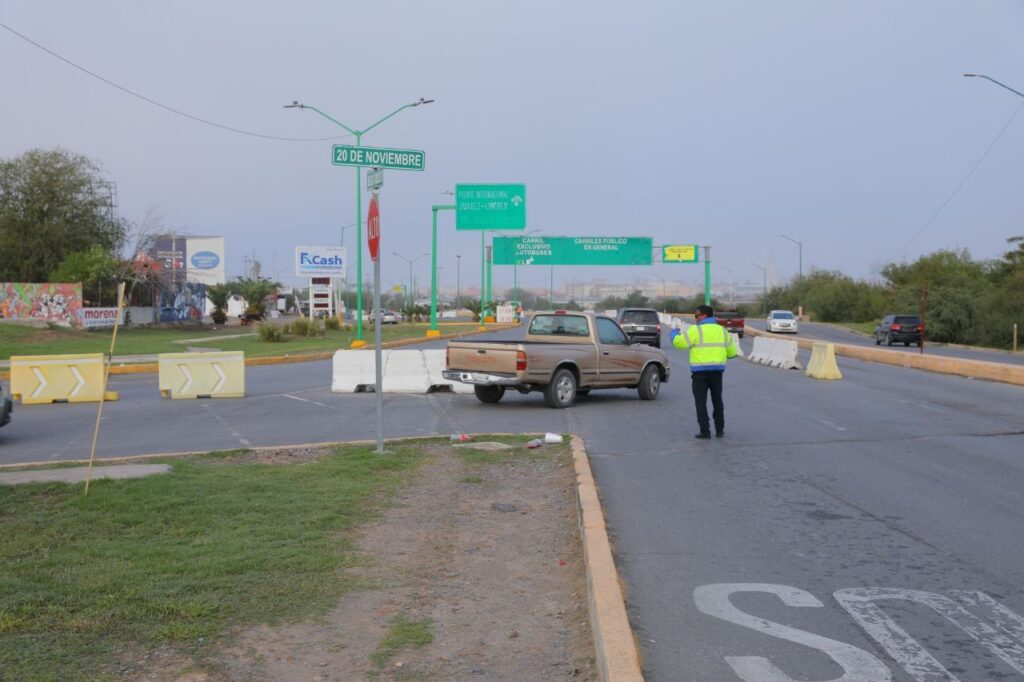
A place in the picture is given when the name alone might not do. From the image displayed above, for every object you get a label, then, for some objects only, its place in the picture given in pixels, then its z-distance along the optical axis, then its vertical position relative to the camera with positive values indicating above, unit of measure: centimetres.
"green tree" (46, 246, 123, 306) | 5547 +198
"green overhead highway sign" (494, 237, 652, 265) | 6488 +385
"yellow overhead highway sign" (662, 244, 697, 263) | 6638 +377
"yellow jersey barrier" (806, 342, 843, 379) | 2523 -145
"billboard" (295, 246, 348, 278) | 6856 +313
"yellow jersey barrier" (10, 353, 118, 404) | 1936 -151
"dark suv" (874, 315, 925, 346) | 4784 -89
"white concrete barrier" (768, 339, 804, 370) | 2983 -141
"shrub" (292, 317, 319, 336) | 4953 -106
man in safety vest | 1294 -58
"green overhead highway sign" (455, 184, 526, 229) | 4741 +494
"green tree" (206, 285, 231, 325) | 7131 +43
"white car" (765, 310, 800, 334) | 6231 -78
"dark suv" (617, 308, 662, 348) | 3912 -66
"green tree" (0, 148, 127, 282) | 6044 +568
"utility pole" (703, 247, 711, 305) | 6531 +248
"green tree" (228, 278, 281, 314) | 6919 +93
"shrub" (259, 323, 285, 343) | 4525 -126
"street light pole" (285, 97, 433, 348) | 3657 +278
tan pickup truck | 1698 -97
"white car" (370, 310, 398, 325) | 8419 -98
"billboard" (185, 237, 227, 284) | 9962 +513
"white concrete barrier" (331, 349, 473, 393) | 2095 -144
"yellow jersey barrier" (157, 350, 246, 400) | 2002 -145
